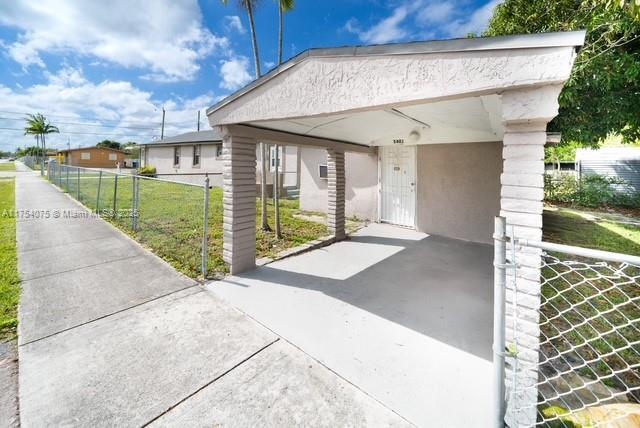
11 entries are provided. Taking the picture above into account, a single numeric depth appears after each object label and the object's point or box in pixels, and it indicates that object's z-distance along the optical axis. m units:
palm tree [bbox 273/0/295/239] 9.02
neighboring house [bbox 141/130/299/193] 15.87
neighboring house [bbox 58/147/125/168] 39.97
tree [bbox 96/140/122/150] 61.96
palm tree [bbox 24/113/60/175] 40.63
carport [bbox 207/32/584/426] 1.87
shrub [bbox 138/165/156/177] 20.64
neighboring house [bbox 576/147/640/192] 12.59
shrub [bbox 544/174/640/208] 12.17
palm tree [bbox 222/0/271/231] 8.24
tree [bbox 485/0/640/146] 5.89
